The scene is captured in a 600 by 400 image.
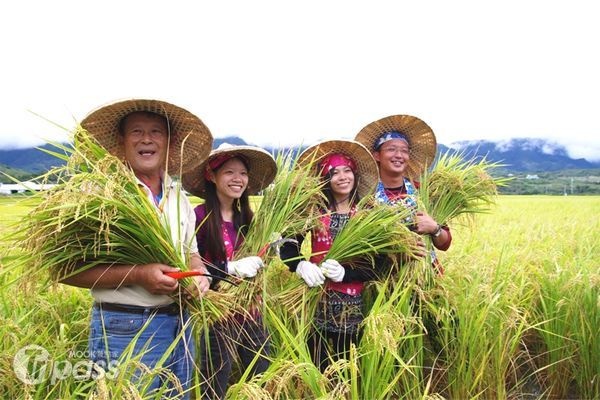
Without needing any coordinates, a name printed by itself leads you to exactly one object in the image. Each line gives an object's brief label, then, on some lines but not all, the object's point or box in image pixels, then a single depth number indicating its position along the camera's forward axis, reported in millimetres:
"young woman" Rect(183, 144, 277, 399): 2207
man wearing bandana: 2660
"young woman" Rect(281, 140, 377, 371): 2457
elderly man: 1731
